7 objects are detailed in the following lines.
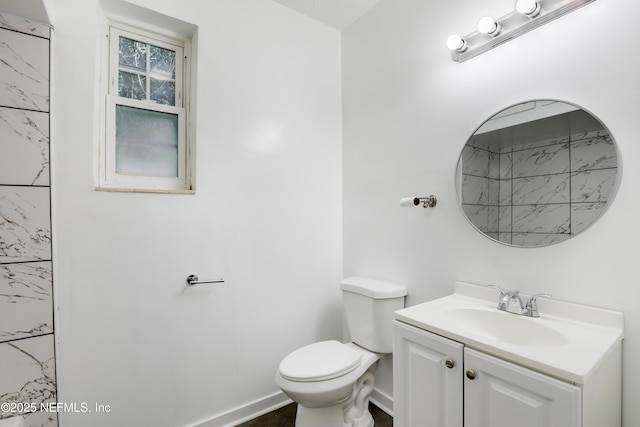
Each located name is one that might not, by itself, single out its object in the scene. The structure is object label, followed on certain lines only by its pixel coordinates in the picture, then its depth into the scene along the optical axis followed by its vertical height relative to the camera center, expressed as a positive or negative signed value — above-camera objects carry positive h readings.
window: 1.57 +0.55
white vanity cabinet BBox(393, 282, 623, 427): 0.82 -0.48
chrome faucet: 1.18 -0.37
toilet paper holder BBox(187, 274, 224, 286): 1.63 -0.36
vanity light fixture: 1.15 +0.79
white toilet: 1.41 -0.76
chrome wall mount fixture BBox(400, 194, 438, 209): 1.59 +0.07
